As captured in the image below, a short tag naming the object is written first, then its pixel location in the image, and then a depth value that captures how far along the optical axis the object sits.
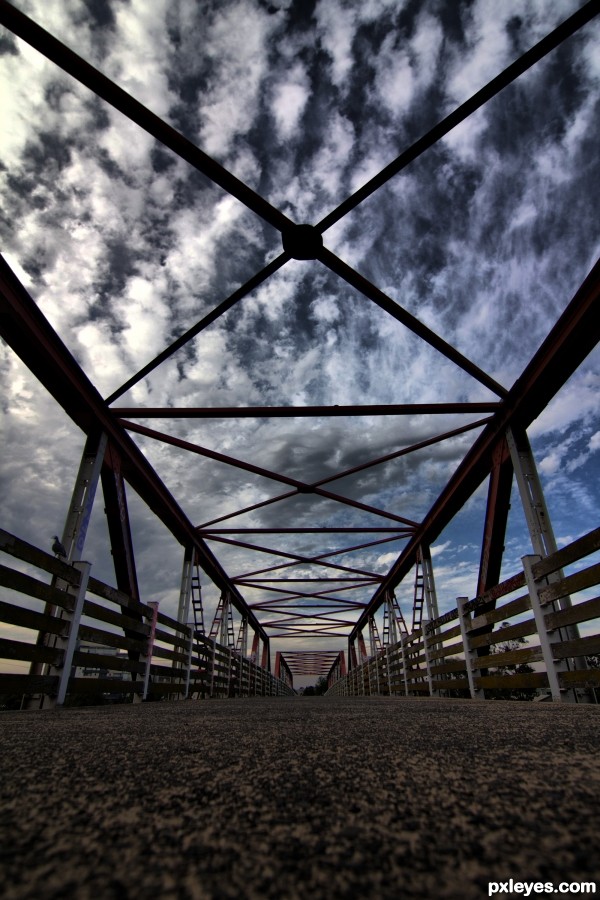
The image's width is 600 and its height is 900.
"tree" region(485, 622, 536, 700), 7.11
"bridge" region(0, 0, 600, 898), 0.56
